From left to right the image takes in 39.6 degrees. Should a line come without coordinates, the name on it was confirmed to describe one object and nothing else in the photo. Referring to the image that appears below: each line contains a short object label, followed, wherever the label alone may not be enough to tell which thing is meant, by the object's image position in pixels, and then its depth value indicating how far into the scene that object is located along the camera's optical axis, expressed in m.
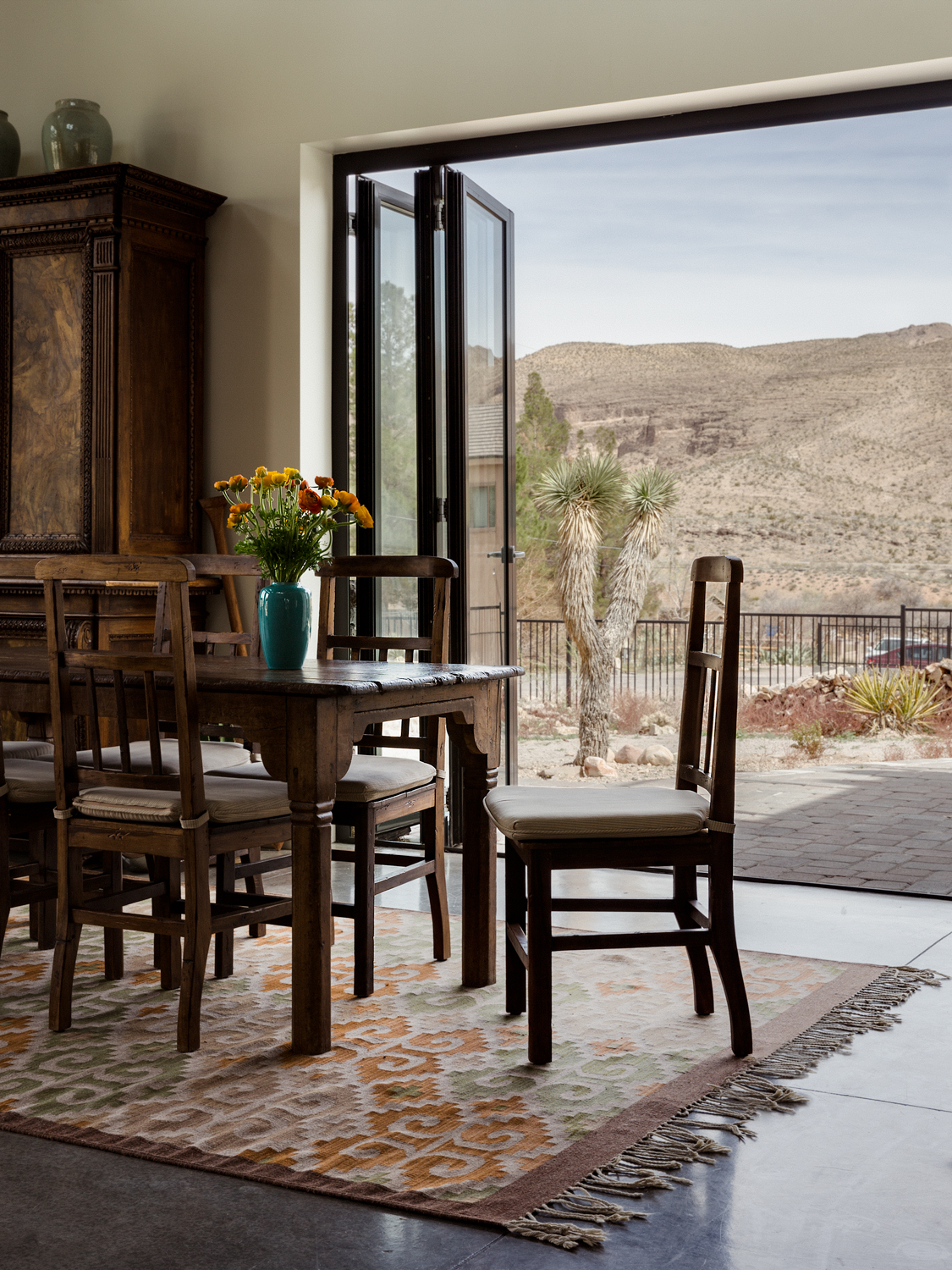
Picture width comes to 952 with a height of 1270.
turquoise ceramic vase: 3.03
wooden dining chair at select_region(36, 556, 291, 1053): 2.64
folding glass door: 4.77
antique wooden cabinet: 4.45
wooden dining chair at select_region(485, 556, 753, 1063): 2.54
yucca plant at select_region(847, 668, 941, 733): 11.16
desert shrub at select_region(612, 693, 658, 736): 12.62
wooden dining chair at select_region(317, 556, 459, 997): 3.03
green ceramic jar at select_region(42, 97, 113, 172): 4.67
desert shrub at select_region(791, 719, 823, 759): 11.41
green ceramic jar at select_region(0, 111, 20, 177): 4.96
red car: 12.34
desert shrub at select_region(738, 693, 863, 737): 11.92
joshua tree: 10.80
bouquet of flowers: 3.01
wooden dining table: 2.62
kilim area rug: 2.06
